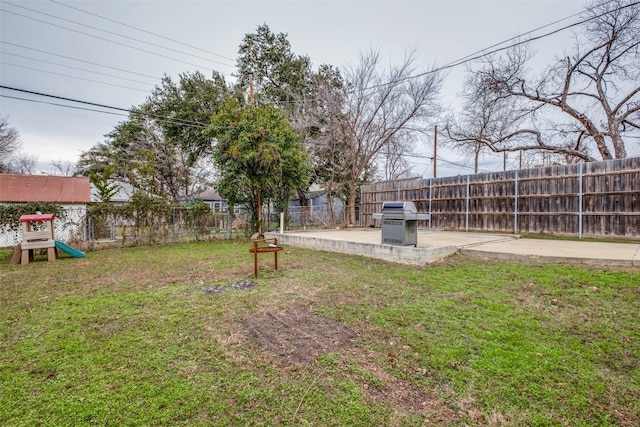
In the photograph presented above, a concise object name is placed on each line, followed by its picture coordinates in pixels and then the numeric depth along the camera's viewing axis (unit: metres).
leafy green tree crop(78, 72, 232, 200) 17.53
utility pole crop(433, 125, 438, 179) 16.05
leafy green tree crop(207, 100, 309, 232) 9.95
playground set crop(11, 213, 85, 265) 7.08
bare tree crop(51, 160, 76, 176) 28.50
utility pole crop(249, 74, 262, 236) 10.92
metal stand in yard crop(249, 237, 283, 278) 4.84
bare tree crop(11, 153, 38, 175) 24.38
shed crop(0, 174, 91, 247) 13.38
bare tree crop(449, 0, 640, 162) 10.82
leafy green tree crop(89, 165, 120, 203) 16.61
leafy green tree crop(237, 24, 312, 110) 19.06
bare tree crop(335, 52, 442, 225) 13.88
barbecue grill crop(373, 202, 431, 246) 6.13
